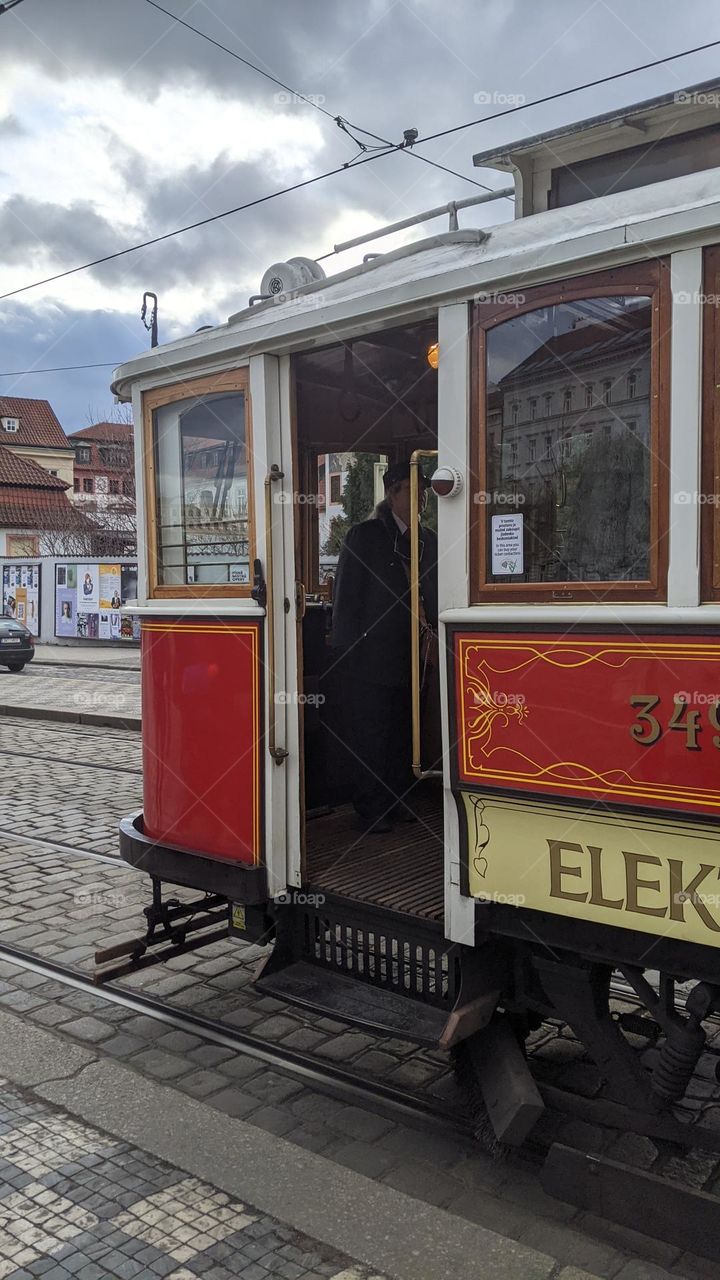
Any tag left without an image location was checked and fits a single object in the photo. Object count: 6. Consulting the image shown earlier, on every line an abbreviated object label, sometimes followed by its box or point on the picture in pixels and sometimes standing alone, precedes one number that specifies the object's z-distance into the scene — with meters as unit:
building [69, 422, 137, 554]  36.62
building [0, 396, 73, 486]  57.53
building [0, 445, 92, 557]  39.88
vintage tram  2.79
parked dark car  22.11
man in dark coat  4.85
